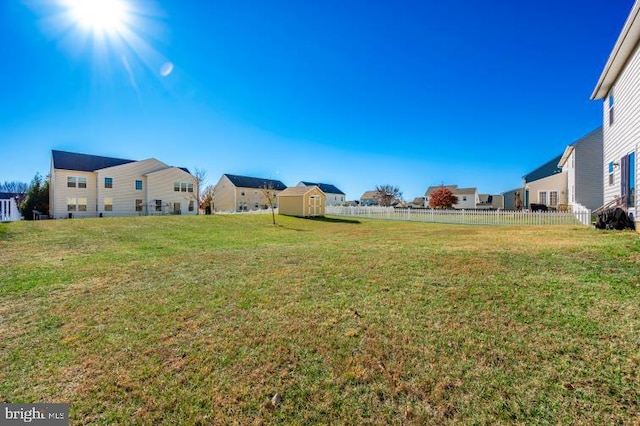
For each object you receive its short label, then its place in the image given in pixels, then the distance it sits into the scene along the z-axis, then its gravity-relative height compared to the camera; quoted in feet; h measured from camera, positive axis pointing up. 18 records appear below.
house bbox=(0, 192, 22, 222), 59.62 -0.06
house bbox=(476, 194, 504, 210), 173.78 +5.44
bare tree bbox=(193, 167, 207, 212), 109.40 +12.45
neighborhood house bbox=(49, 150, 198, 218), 86.58 +8.23
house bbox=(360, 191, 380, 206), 221.99 +9.57
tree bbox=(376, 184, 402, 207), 195.93 +11.22
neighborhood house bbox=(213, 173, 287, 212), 144.25 +8.54
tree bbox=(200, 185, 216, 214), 113.35 +7.47
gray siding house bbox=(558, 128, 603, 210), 58.65 +8.24
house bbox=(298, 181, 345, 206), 198.02 +11.46
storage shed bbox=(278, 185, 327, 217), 90.33 +2.90
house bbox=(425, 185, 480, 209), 175.01 +7.65
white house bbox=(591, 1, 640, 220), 25.72 +10.60
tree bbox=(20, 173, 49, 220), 91.66 +3.87
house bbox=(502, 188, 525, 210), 114.87 +4.86
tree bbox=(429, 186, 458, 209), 130.62 +4.77
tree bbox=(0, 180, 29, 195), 251.21 +23.63
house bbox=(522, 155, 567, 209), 77.77 +5.21
